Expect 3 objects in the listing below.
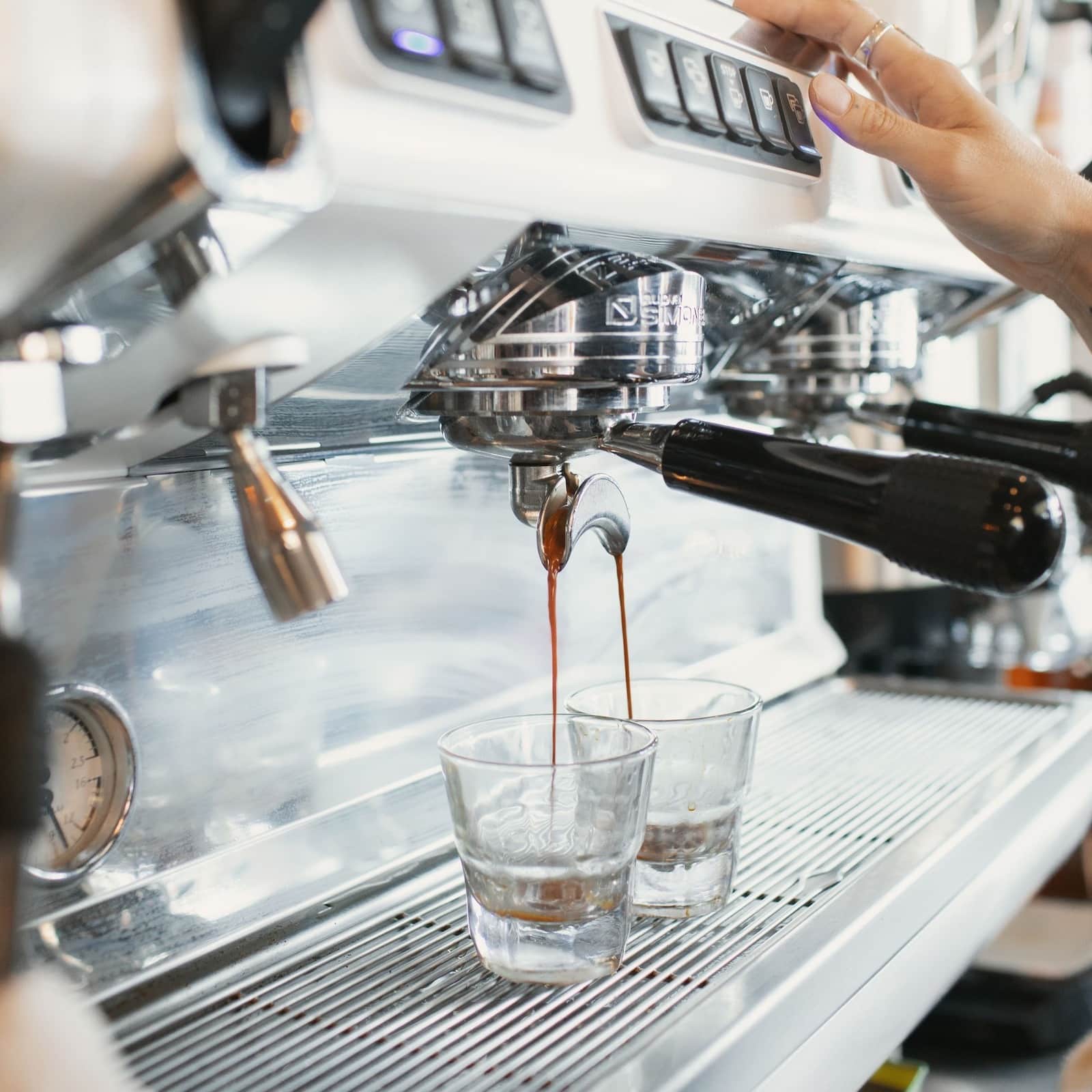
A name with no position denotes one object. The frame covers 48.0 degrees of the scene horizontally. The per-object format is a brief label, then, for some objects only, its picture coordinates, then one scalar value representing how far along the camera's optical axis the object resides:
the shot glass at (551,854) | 0.45
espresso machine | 0.29
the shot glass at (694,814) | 0.52
